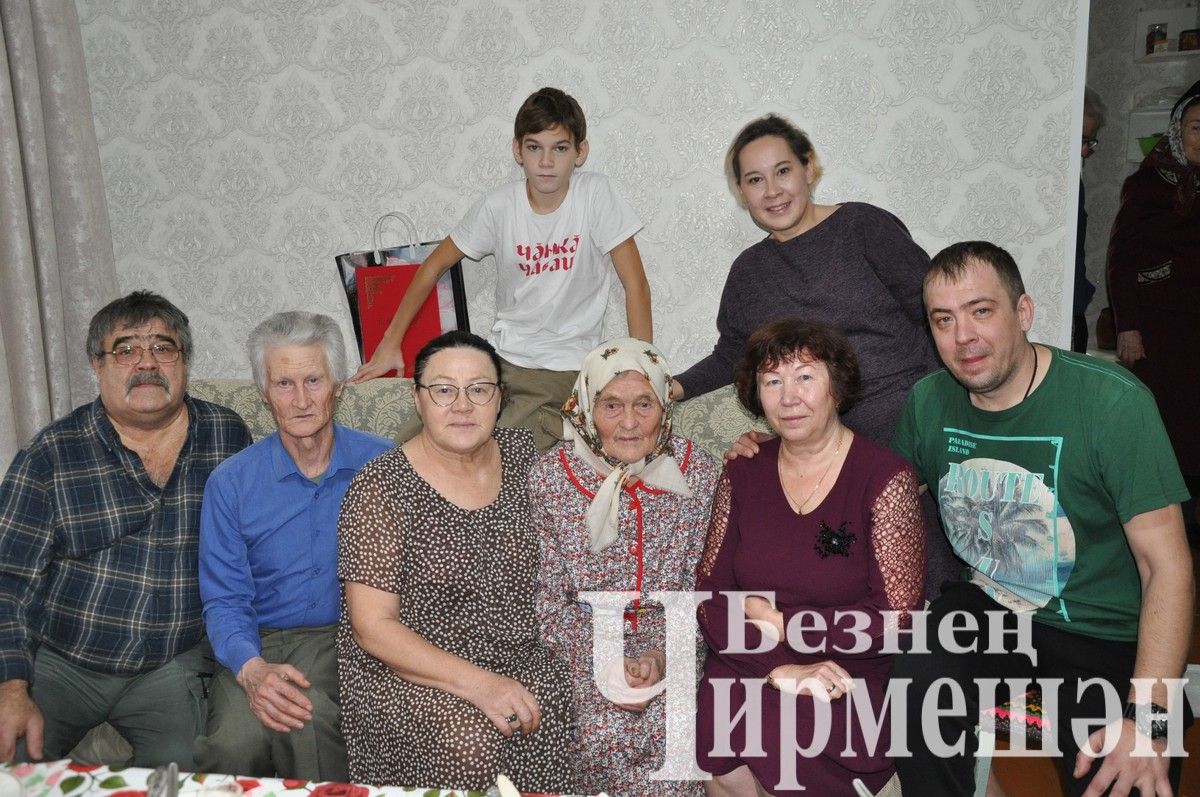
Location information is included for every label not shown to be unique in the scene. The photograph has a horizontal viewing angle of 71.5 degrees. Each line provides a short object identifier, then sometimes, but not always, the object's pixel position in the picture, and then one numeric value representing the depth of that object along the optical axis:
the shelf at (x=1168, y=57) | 4.69
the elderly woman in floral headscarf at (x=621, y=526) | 1.91
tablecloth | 1.29
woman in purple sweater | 2.33
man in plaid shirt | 2.03
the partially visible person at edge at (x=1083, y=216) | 3.15
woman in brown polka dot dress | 1.79
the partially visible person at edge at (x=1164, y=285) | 3.36
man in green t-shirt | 1.64
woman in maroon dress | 1.77
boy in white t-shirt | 2.77
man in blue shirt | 2.00
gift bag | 3.23
